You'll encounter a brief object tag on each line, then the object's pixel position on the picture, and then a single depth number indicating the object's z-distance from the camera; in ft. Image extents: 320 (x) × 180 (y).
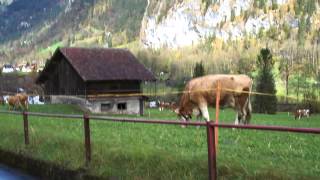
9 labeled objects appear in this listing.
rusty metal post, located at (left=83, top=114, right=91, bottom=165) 30.77
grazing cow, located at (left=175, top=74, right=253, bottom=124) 54.73
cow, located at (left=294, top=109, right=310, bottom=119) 169.17
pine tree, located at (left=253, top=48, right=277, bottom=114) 231.45
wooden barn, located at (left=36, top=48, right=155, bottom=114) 155.12
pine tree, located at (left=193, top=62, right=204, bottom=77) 293.68
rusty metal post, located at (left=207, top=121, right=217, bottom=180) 21.54
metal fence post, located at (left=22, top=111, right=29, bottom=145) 39.54
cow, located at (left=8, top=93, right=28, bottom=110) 121.74
